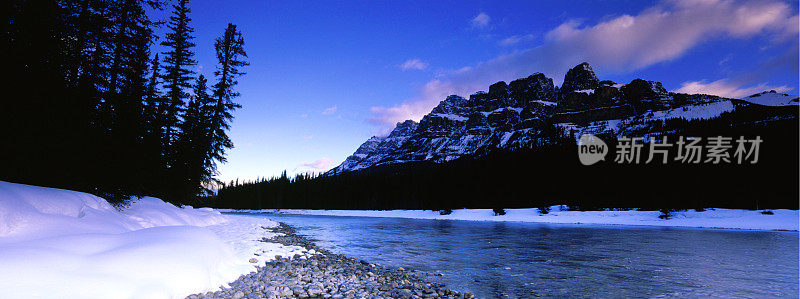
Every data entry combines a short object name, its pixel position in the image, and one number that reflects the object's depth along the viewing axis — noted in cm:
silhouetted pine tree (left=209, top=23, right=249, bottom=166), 2781
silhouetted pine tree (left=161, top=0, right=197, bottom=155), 2553
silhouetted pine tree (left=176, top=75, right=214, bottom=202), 2589
